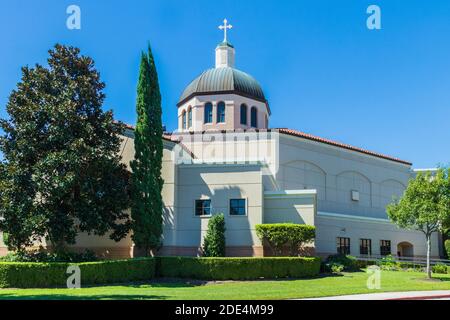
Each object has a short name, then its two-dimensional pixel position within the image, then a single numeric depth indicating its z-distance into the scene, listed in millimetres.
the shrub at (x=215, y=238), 28359
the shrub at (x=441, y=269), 34156
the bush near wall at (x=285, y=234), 28234
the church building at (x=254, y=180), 29844
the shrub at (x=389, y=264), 33019
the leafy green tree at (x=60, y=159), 25406
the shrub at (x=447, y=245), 40022
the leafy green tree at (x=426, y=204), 27125
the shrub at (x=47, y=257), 25953
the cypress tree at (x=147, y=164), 27516
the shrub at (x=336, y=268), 29484
